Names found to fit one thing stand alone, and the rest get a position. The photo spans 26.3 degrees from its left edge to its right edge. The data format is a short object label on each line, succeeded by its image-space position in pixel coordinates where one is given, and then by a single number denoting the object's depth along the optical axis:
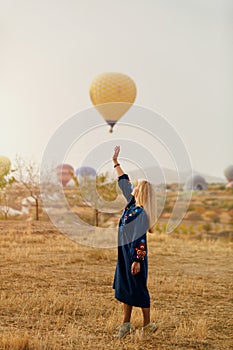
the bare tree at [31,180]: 22.34
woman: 4.46
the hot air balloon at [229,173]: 55.88
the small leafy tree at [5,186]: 22.93
